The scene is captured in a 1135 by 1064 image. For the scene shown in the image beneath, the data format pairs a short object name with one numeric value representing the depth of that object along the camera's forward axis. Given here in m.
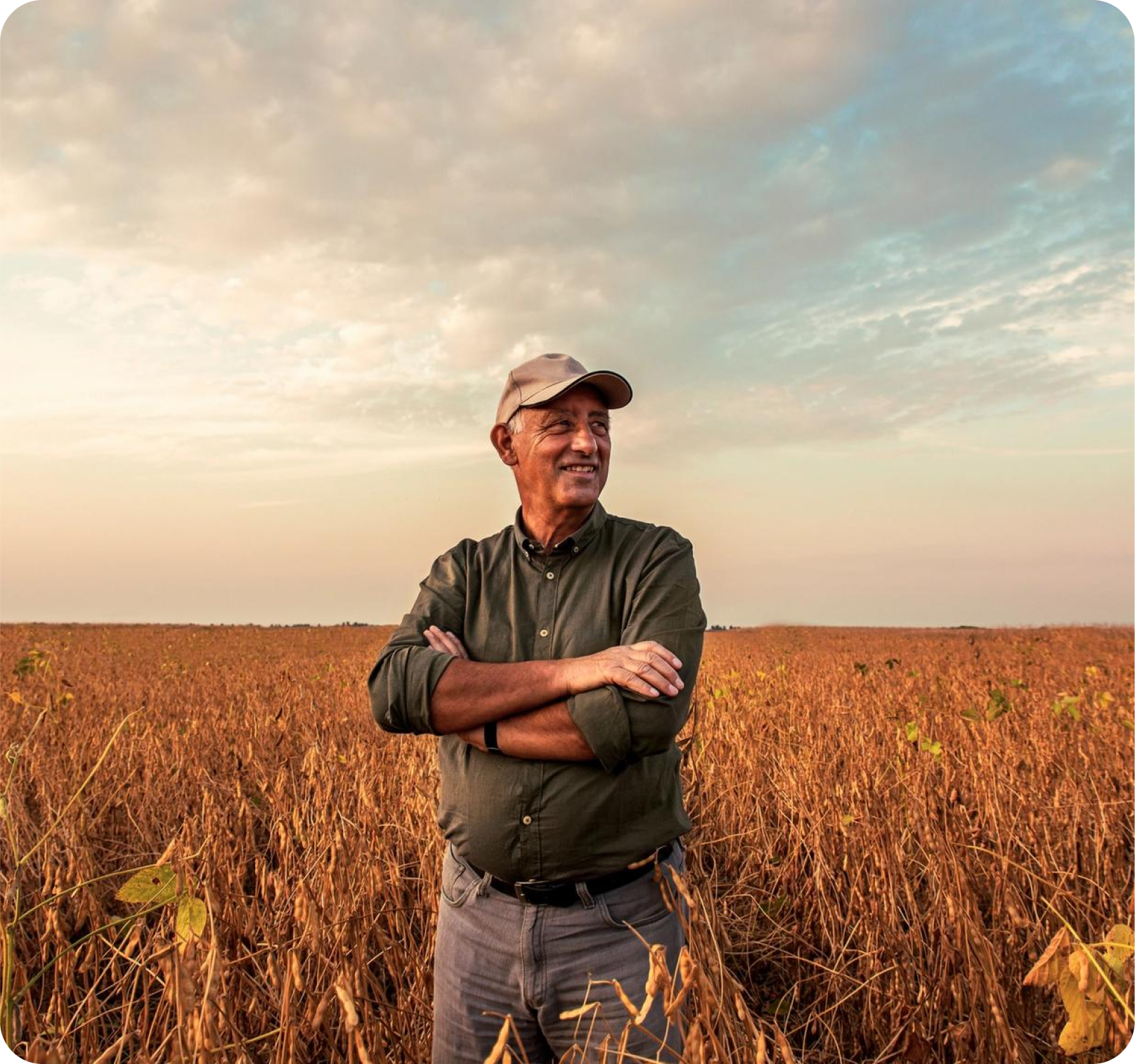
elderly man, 2.06
